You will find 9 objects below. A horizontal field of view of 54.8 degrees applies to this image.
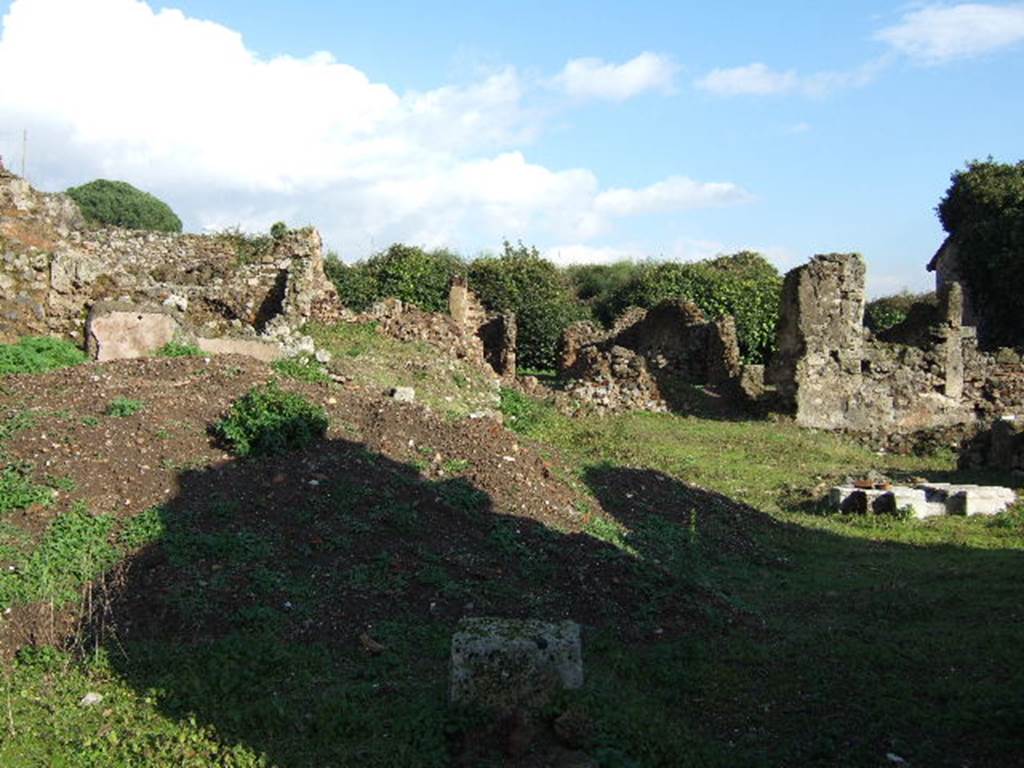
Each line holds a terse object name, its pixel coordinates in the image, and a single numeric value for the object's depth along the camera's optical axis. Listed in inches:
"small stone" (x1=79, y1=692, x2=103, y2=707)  218.2
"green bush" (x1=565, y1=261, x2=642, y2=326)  1392.7
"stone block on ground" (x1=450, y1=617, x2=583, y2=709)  204.1
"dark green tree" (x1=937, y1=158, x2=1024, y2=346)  1173.7
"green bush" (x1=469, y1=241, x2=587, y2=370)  1194.6
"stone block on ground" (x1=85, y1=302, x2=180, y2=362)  516.4
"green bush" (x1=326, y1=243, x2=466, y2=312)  1146.7
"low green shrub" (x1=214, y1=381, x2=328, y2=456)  362.9
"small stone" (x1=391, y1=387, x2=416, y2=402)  514.0
